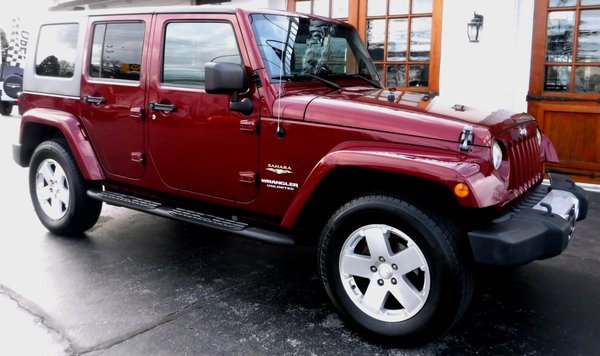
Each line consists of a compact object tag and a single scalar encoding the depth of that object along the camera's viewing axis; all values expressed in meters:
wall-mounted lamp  6.78
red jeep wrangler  2.85
